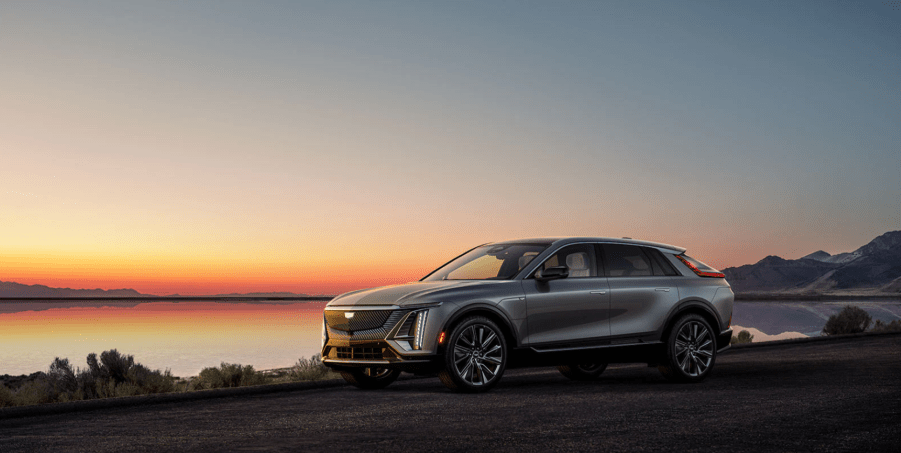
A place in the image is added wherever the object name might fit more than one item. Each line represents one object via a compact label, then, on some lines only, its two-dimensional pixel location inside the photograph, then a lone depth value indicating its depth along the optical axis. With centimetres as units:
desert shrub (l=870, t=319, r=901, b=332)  2670
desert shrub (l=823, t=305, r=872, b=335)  2797
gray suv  1023
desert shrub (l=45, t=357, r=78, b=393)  1505
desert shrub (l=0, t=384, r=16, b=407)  1265
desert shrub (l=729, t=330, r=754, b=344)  2424
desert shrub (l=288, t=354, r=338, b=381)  1580
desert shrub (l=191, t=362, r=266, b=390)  1530
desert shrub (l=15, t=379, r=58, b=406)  1335
